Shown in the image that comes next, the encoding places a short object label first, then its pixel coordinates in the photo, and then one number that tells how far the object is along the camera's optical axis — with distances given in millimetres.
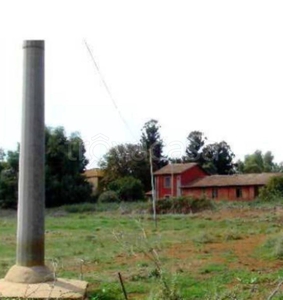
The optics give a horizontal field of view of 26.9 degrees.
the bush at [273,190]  28658
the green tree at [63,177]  29812
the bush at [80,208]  28991
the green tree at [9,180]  31484
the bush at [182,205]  26100
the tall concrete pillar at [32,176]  4879
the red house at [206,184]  33938
